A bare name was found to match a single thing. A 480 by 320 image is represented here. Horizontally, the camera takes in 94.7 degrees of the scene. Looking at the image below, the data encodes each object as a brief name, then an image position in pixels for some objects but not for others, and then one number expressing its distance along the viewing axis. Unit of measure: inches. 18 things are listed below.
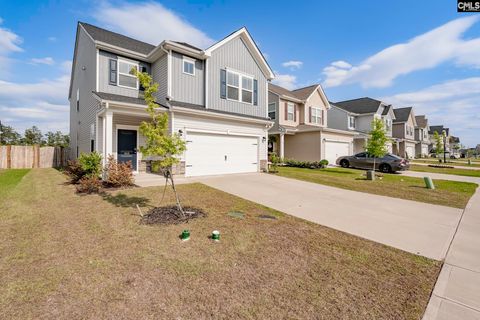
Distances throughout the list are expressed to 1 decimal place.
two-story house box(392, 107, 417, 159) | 1460.4
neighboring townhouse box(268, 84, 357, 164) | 833.5
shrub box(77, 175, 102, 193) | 325.4
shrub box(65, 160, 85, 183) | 391.6
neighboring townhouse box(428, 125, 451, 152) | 2479.8
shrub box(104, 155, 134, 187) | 344.5
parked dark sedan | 685.9
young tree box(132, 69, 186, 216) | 208.8
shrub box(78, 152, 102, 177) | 361.8
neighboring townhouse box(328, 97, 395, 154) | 1128.8
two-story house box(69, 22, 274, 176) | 454.6
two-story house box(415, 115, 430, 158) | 1769.2
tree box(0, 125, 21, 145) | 1240.3
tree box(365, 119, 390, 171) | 587.8
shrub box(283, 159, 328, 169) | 767.1
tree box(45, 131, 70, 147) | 1256.8
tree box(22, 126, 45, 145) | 1235.2
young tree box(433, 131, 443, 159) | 1185.3
